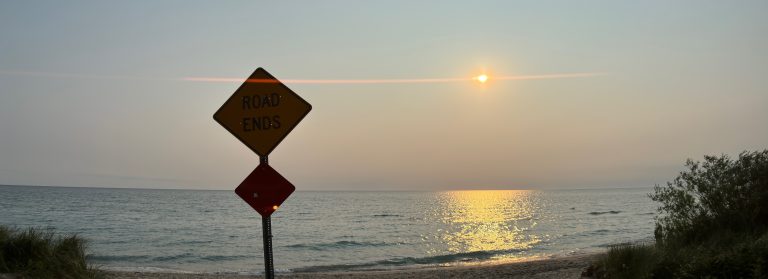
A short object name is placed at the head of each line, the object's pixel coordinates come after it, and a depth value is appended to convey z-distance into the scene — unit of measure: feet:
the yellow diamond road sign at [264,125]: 16.83
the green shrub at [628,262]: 27.74
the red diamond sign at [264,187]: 16.84
